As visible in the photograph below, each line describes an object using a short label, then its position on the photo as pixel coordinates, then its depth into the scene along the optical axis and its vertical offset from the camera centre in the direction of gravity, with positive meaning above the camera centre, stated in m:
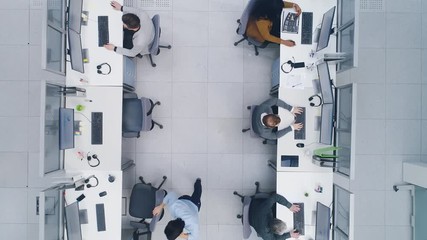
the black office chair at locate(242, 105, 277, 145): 3.45 -0.18
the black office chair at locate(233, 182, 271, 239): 3.39 -1.17
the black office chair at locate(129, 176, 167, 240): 3.42 -1.06
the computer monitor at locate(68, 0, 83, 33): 3.01 +1.14
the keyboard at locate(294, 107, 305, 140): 3.26 -0.12
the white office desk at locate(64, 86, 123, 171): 3.23 -0.17
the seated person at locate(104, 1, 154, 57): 3.12 +1.01
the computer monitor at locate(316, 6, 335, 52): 2.97 +1.03
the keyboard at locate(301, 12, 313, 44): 3.26 +1.13
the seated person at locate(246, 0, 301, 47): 3.07 +1.20
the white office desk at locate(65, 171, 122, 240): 3.16 -1.02
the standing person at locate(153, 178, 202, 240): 2.73 -1.09
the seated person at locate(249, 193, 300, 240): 2.92 -1.14
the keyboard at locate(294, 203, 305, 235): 3.20 -1.20
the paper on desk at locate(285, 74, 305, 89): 3.27 +0.47
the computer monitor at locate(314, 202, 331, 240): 3.04 -1.17
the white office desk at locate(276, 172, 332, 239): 3.22 -0.87
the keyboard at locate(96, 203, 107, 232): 3.17 -1.19
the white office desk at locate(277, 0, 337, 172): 3.25 +0.36
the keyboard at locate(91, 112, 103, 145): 3.23 -0.10
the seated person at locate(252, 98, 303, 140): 3.22 +0.01
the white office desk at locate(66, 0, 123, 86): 3.21 +0.83
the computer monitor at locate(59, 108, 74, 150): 2.94 -0.14
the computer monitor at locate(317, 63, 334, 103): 2.96 +0.42
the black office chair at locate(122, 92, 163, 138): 3.41 +0.04
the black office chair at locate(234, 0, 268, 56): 3.09 +1.14
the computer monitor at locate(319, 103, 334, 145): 3.06 -0.03
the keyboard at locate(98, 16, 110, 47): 3.22 +1.03
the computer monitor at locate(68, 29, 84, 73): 2.97 +0.74
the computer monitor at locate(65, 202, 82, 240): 3.07 -1.20
